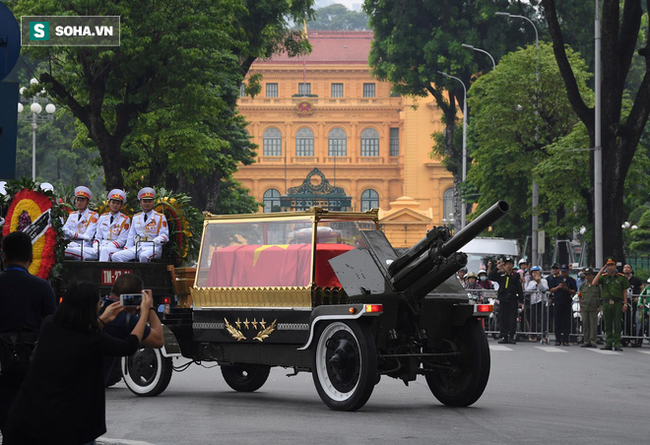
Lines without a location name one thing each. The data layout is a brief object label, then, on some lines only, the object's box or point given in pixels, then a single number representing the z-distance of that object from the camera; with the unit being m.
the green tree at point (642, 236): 59.18
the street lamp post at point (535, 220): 43.50
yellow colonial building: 116.69
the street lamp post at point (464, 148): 60.69
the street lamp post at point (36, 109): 48.67
